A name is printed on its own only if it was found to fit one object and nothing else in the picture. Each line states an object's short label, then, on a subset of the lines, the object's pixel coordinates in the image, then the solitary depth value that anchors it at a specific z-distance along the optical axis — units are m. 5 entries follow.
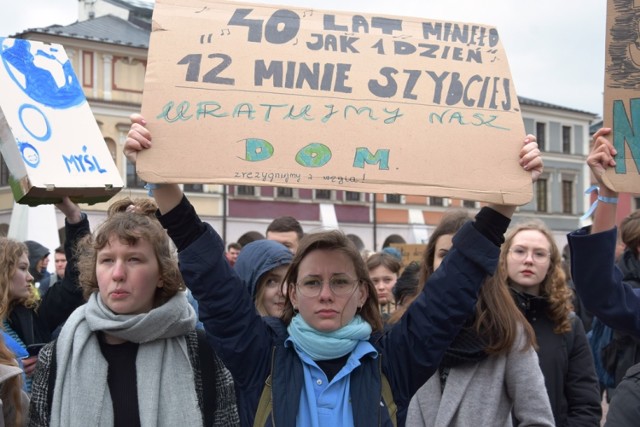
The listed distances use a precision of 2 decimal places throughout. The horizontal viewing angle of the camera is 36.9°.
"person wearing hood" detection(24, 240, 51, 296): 7.17
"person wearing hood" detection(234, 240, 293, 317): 4.55
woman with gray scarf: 3.31
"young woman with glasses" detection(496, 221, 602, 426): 4.50
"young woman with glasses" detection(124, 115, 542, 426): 3.03
